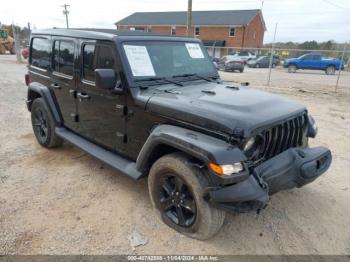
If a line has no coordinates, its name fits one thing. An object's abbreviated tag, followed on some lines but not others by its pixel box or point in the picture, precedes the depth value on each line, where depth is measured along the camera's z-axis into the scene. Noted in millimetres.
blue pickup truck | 23469
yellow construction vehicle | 33775
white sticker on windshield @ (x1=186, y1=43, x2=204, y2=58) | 4102
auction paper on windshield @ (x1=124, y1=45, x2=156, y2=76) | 3371
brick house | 42812
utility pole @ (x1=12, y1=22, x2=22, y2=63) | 23656
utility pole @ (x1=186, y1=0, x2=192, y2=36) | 18269
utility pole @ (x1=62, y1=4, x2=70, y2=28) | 51438
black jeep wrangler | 2541
